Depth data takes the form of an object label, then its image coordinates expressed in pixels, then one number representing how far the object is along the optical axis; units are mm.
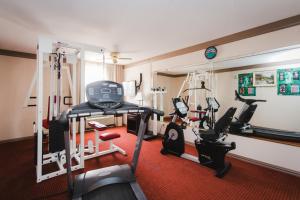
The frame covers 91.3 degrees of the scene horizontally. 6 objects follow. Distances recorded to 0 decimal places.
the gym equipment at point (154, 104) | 4320
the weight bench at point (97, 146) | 2893
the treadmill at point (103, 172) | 1498
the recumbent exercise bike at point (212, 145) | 2344
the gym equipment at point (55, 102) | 2037
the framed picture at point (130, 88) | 5148
